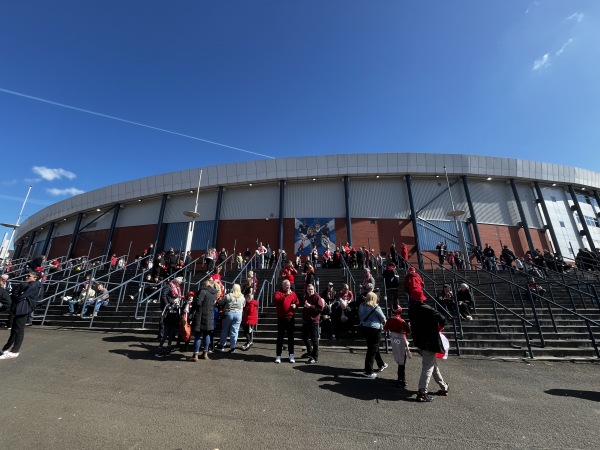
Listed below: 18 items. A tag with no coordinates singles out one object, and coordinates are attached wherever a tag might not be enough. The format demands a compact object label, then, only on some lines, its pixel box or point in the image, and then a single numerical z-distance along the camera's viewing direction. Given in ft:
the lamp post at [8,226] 89.99
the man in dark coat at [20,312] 17.42
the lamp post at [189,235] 56.95
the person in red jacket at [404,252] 49.82
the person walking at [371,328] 16.33
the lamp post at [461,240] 54.54
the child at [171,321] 20.14
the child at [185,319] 20.30
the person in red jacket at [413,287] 23.03
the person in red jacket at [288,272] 31.79
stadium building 65.77
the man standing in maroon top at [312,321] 18.93
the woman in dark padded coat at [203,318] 18.81
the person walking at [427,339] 13.15
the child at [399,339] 14.94
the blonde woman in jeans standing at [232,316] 20.72
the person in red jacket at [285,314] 19.21
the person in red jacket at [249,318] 21.75
